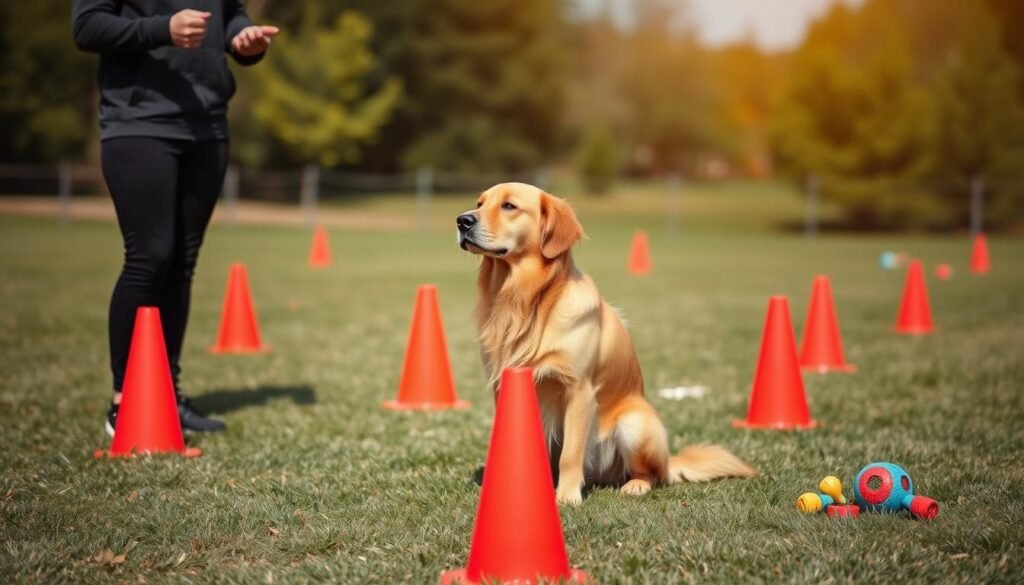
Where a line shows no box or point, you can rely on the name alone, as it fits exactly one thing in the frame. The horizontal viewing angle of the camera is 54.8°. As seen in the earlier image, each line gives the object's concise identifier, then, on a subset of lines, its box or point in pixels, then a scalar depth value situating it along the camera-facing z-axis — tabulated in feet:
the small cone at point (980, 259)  57.26
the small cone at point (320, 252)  56.18
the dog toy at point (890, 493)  12.07
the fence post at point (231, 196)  96.51
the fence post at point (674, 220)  106.40
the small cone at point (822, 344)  24.43
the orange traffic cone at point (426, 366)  20.15
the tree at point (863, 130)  107.24
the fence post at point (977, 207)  99.50
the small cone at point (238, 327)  26.63
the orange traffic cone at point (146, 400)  15.31
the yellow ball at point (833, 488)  12.78
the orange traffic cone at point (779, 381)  18.29
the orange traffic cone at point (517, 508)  9.78
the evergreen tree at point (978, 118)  104.94
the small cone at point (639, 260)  53.47
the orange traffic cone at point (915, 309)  31.17
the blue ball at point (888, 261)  61.85
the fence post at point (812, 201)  106.22
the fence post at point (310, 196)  99.34
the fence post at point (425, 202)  106.22
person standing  15.42
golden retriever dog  13.03
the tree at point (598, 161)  147.23
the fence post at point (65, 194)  88.58
